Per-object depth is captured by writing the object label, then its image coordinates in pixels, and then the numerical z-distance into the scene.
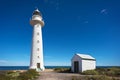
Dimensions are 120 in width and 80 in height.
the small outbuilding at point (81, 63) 13.52
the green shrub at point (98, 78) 8.35
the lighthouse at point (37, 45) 15.16
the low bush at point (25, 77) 7.87
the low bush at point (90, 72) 11.83
